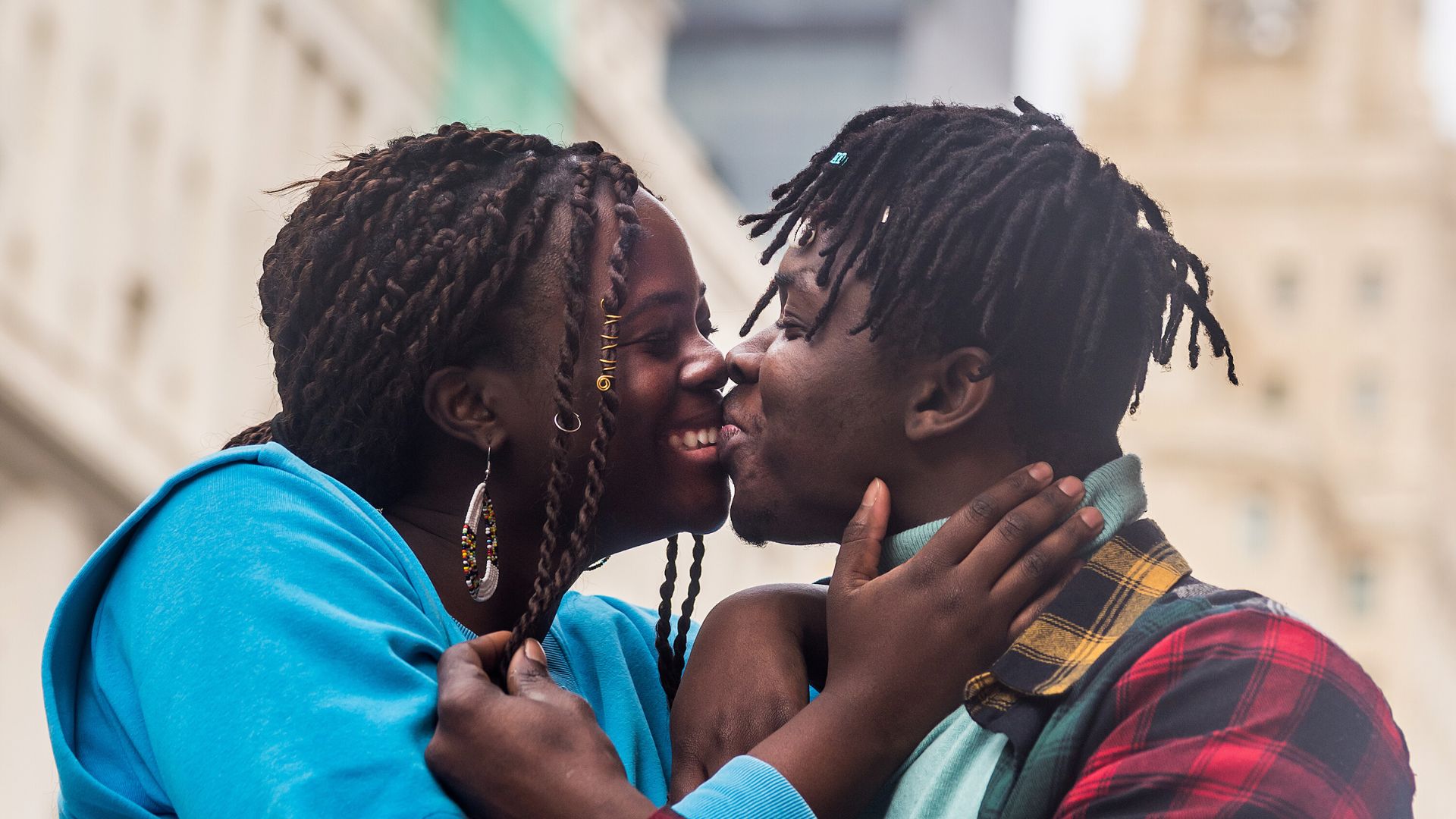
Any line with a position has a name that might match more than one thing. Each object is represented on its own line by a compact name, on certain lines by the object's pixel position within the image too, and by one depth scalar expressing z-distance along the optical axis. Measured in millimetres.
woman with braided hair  2607
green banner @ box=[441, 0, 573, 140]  25984
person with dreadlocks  2422
